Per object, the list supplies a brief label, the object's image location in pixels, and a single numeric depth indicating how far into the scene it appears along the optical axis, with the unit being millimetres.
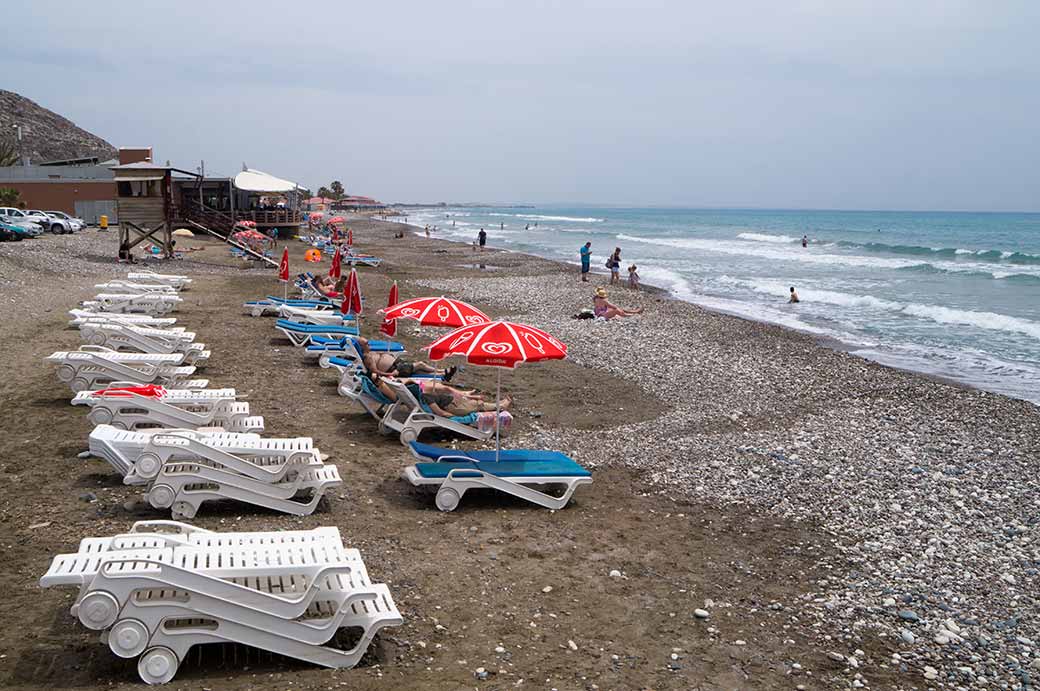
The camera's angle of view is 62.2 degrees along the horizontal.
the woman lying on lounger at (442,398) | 10617
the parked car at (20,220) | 36094
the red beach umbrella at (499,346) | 8141
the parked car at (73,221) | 42750
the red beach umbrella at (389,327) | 12008
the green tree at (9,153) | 65938
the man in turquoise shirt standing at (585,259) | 33000
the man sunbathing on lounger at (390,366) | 11828
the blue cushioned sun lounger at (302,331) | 15867
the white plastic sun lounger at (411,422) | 10344
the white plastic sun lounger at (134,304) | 17781
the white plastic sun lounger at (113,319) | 14227
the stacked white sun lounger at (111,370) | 11195
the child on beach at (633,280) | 30497
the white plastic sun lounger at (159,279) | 22406
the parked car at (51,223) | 40531
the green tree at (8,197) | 46625
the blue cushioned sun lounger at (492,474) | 8117
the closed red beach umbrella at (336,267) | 25578
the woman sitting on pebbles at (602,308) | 21625
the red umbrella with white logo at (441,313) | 10367
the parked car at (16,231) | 32672
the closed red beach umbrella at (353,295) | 13578
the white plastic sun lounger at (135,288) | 19500
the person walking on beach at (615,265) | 31234
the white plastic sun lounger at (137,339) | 13430
